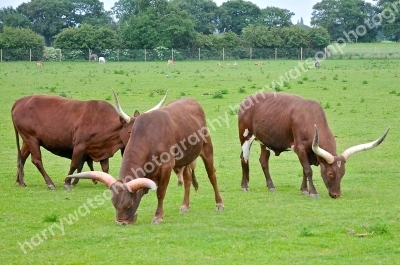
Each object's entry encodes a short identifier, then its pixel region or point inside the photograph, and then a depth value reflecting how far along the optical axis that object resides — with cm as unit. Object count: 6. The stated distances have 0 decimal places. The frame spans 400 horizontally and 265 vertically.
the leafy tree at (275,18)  10908
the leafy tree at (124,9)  11569
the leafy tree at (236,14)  11612
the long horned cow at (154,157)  1066
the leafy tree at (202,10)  11700
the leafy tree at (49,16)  11850
